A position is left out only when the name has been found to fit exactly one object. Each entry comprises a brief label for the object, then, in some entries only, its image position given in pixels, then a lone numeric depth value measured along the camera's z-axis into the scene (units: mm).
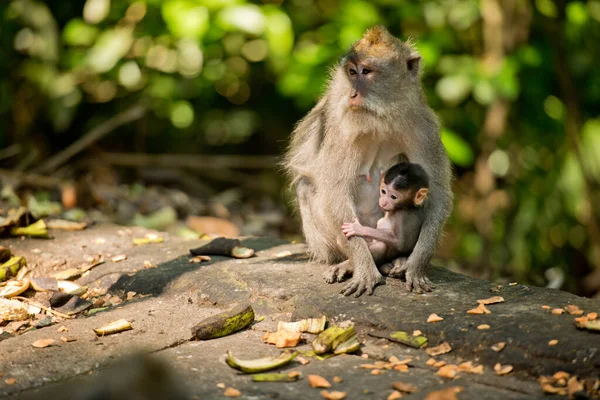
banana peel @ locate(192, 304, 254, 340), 7770
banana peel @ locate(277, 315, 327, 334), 7926
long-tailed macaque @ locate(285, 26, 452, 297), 9656
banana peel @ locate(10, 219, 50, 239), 11102
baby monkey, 9406
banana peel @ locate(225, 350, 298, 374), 6863
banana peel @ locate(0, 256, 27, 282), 9656
